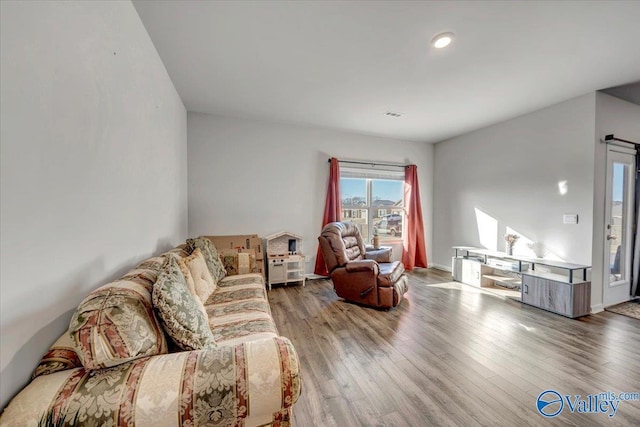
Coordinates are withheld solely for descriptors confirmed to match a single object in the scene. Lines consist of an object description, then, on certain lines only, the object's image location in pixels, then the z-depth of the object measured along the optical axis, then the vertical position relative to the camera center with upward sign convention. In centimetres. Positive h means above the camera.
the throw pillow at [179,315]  105 -49
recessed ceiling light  190 +138
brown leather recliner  289 -82
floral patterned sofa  75 -58
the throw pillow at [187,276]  156 -44
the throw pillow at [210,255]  242 -47
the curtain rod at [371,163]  431 +87
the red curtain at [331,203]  416 +12
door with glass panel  293 -18
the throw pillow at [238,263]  282 -63
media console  269 -91
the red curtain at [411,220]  475 -21
